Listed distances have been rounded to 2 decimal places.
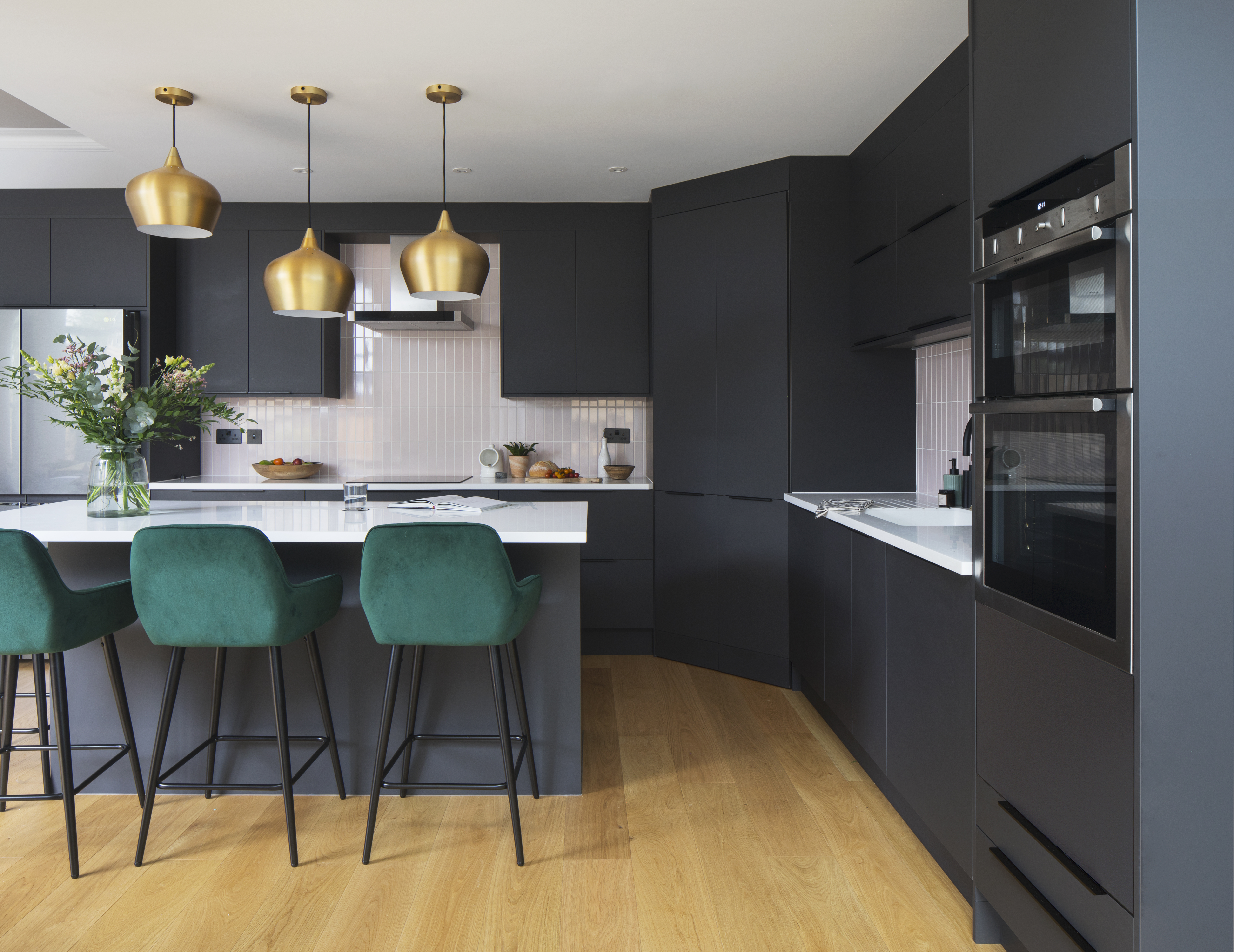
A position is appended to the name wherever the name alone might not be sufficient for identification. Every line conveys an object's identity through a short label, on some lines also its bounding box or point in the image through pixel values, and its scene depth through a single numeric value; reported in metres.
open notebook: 2.74
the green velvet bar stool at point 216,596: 2.12
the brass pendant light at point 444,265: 2.62
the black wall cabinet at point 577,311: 4.55
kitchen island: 2.60
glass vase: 2.65
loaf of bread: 4.64
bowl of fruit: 4.55
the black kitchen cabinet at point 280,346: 4.58
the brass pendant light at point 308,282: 2.65
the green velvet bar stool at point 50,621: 2.08
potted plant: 4.76
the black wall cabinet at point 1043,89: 1.35
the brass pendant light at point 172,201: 2.45
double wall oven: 1.36
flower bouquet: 2.56
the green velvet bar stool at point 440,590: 2.12
